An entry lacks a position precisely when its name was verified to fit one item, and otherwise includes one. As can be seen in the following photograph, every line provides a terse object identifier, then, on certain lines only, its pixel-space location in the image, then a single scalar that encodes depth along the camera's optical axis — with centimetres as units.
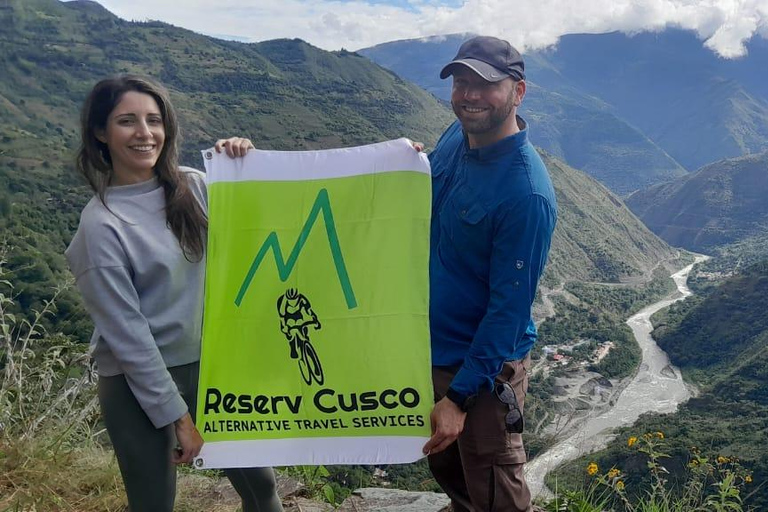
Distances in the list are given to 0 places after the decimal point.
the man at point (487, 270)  213
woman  194
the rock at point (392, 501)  322
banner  223
